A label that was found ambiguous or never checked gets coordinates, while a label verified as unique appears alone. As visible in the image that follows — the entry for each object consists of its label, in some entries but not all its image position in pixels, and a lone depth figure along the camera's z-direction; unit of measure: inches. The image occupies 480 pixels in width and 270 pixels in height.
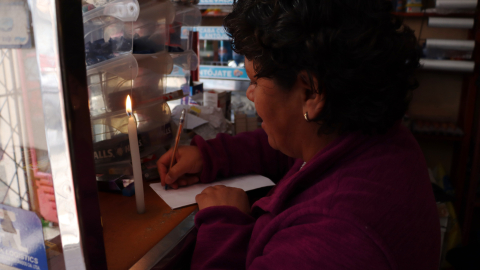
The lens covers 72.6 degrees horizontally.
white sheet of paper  33.7
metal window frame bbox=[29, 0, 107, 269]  15.1
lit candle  28.2
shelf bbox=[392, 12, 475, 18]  83.1
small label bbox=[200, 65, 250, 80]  90.9
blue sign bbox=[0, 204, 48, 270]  20.1
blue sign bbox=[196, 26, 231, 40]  91.0
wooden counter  24.5
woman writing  20.2
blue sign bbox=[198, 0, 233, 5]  83.0
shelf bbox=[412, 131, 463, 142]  87.0
